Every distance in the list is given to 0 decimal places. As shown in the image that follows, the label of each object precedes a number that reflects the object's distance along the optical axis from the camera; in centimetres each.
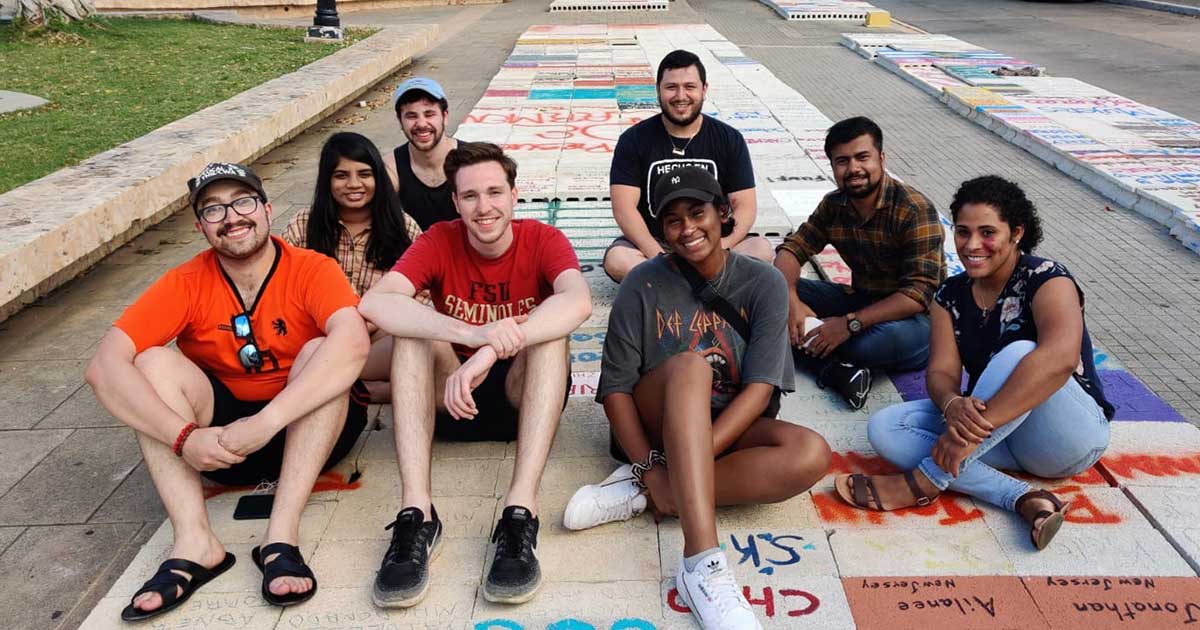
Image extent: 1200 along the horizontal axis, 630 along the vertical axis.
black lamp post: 1465
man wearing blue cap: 457
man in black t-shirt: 468
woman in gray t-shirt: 303
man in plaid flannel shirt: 400
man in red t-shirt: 288
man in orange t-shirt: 289
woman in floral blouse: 296
